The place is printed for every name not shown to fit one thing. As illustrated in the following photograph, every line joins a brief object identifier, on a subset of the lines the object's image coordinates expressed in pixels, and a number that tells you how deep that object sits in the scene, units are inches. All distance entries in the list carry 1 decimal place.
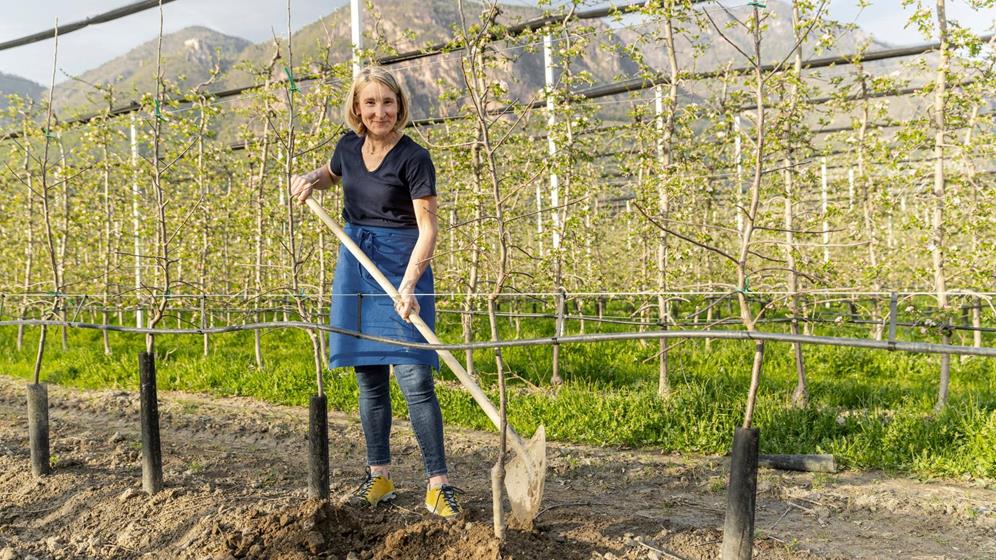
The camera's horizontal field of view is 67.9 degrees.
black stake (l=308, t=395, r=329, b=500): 111.4
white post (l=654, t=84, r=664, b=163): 192.1
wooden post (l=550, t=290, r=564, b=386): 213.8
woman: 105.9
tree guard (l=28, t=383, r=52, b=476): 133.0
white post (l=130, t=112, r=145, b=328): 287.6
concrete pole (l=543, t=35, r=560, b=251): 193.8
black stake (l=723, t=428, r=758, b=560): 78.4
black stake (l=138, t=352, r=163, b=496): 119.6
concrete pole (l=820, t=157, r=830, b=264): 233.5
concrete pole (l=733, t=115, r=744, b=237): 192.5
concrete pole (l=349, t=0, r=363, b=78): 233.0
